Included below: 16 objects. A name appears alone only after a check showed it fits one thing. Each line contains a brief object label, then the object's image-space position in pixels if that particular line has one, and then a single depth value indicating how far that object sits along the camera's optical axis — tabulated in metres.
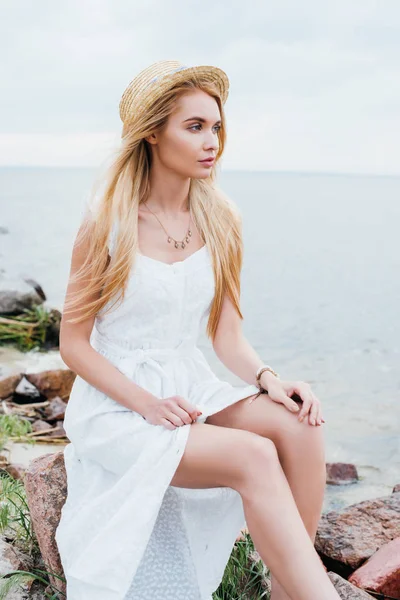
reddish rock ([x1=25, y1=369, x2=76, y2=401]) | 6.35
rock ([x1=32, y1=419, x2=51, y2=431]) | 5.70
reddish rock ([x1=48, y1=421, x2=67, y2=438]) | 5.64
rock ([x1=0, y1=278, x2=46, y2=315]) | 8.20
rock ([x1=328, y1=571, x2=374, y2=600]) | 2.79
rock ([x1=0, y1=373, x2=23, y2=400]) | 6.15
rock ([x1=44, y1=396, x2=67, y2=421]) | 5.90
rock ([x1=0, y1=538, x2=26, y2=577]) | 2.81
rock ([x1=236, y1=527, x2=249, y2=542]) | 3.14
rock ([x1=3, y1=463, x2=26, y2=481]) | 4.56
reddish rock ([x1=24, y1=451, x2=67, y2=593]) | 2.84
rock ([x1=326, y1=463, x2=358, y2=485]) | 5.86
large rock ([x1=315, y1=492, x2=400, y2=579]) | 3.36
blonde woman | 2.40
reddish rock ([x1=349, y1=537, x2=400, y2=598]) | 3.05
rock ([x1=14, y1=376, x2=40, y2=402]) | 6.19
